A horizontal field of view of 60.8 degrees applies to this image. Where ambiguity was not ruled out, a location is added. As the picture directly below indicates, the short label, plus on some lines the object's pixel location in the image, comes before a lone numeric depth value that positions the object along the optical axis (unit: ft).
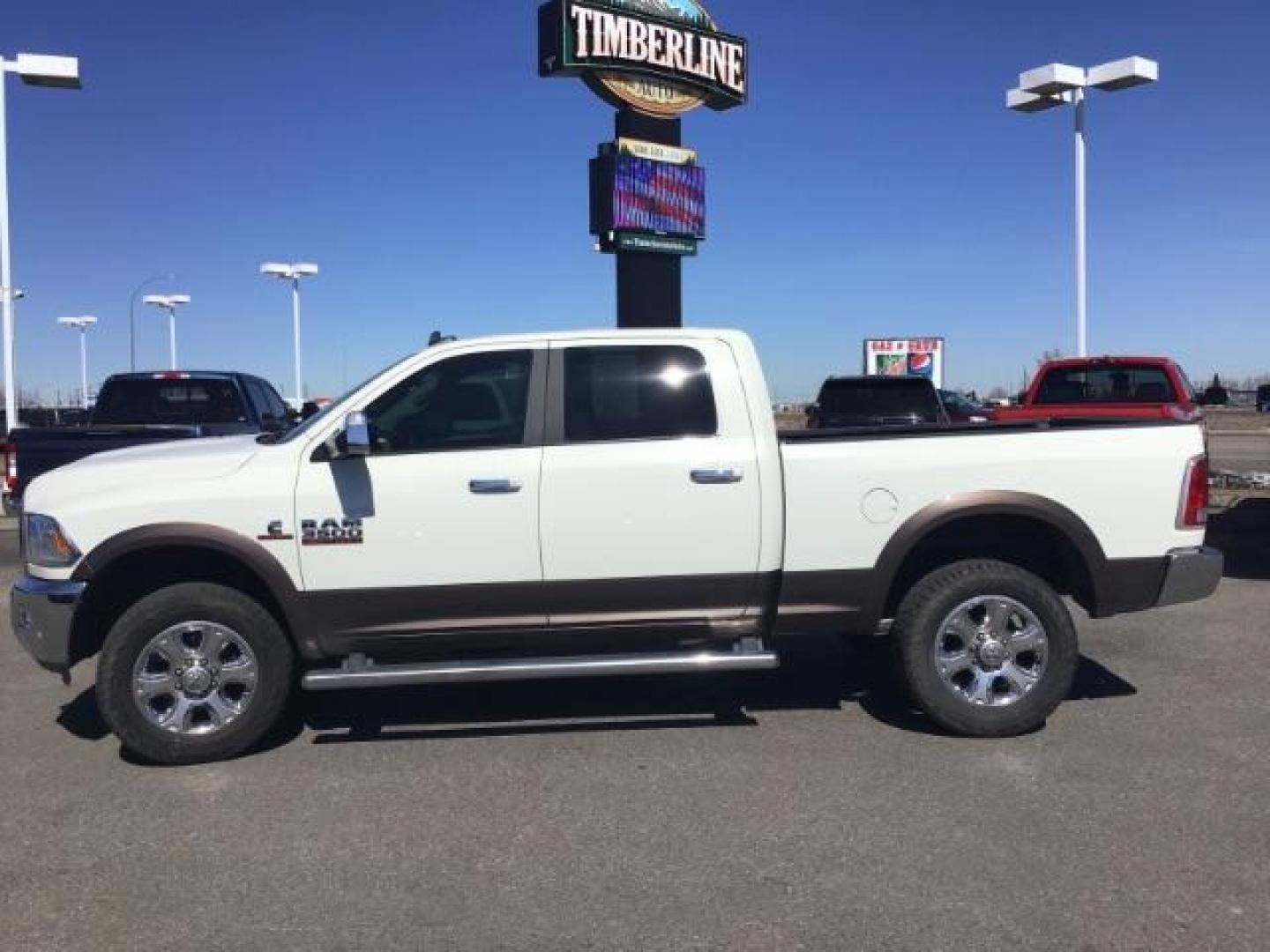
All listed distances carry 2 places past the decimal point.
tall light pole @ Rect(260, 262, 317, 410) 121.39
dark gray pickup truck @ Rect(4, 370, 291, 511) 36.01
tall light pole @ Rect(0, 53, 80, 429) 57.88
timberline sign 59.82
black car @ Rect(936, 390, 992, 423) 62.54
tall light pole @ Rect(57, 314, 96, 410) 193.36
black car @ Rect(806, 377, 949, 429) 46.32
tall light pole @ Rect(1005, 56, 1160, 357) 64.44
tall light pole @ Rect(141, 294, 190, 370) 144.66
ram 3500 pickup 16.31
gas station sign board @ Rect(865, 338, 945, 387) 122.31
